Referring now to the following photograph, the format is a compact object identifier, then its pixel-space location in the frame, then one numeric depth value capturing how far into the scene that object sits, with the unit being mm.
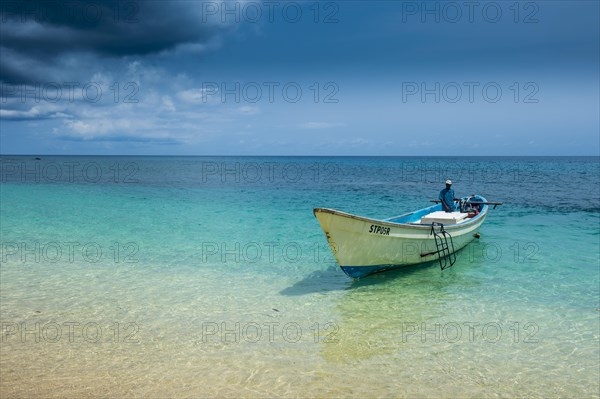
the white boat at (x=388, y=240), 11070
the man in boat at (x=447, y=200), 17578
